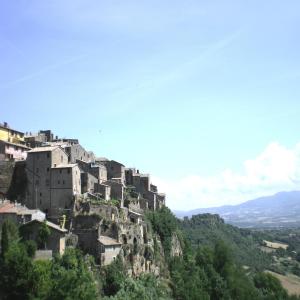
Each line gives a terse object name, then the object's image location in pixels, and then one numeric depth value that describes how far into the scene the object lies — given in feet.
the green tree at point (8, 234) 145.14
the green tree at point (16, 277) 131.20
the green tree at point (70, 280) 134.39
